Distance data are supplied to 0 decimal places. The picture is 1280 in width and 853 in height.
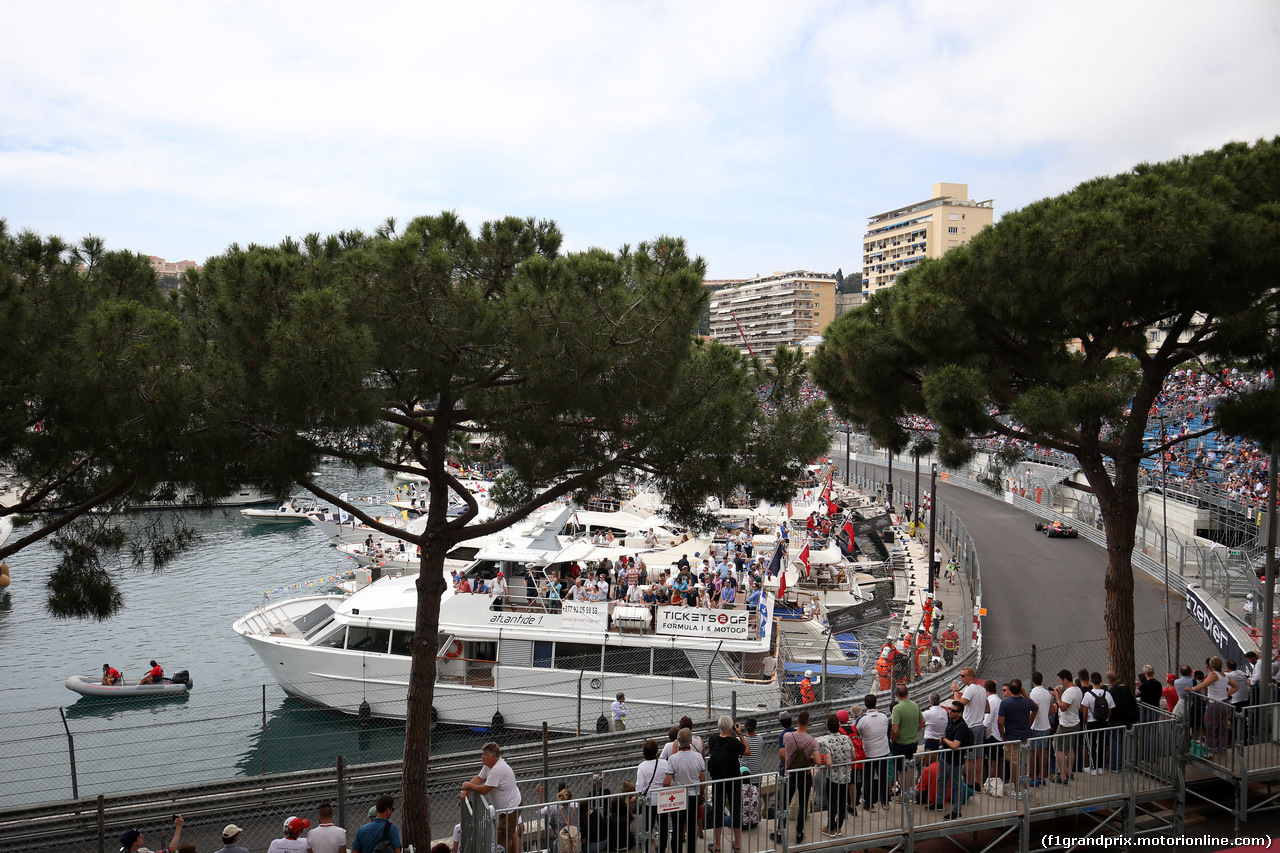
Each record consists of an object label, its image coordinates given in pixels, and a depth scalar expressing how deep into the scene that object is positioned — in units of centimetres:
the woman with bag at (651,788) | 718
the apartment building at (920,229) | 12612
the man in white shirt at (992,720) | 903
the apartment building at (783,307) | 18170
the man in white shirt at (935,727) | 880
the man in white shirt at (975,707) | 887
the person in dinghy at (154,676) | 2130
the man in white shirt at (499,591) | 1811
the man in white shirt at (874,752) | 807
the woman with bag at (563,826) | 721
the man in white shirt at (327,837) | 745
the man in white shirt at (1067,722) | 858
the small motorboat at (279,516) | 4953
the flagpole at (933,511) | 2597
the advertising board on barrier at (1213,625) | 1580
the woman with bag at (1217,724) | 910
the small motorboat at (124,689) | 2084
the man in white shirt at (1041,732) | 854
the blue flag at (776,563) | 2395
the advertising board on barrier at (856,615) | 1962
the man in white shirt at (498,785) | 741
